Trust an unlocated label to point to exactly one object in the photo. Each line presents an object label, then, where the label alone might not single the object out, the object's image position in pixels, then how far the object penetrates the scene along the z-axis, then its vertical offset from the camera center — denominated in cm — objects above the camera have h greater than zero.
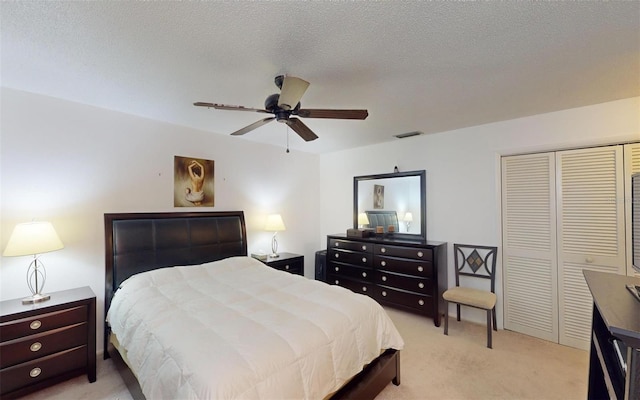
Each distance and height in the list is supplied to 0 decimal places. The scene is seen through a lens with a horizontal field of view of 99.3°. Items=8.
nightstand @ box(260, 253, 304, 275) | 378 -88
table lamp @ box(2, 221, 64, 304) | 212 -33
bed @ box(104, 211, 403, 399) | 139 -80
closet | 265 -34
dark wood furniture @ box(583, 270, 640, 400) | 100 -60
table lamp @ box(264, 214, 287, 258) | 396 -33
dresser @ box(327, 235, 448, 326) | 339 -95
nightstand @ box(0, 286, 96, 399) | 201 -111
